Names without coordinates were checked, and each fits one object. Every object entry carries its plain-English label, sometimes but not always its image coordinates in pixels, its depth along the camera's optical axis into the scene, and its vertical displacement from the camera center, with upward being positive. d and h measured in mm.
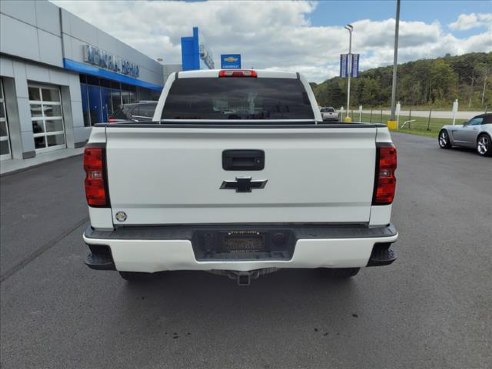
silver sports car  13117 -1079
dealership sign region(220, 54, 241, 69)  51219 +6056
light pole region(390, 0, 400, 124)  23573 +3419
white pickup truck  2660 -622
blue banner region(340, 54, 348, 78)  35812 +3767
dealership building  13328 +1357
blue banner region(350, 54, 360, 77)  35719 +3724
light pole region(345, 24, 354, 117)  35469 +3785
